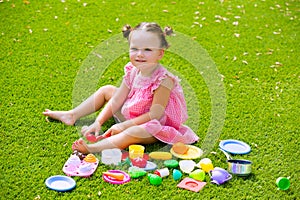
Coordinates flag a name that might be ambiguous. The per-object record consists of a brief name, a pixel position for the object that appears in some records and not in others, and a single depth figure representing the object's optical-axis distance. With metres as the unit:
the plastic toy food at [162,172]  2.90
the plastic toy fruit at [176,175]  2.88
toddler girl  3.13
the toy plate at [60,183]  2.71
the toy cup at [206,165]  2.99
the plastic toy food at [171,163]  3.01
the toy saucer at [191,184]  2.82
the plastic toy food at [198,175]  2.89
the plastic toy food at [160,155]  3.09
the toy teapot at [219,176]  2.87
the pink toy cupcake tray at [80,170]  2.85
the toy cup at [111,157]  3.00
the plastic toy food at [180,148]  3.14
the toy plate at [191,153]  3.10
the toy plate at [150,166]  2.96
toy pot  2.94
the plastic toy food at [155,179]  2.82
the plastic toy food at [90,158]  2.97
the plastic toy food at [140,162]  2.98
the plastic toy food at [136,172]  2.88
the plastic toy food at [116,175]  2.84
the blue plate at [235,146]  3.20
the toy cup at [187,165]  2.97
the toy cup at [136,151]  3.04
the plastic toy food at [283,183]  2.84
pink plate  2.81
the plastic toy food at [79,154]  3.02
